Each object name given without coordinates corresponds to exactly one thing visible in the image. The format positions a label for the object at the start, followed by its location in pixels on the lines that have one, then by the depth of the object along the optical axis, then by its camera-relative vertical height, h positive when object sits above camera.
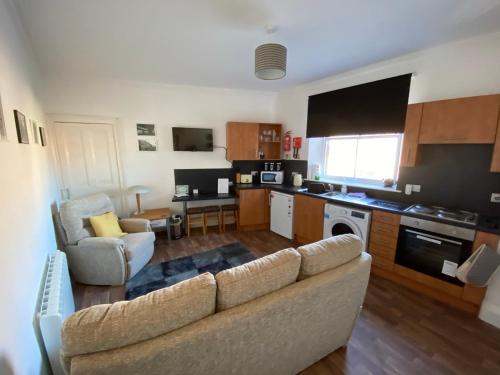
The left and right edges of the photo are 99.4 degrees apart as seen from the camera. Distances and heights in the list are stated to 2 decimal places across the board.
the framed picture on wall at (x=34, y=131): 2.10 +0.22
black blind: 2.71 +0.67
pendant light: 1.86 +0.85
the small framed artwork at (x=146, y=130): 3.71 +0.41
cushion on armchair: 2.67 -0.93
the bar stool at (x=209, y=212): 4.01 -1.13
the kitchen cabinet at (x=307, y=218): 3.24 -1.01
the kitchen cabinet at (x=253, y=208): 4.04 -1.03
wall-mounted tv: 3.92 +0.28
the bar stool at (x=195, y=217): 3.89 -1.23
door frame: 3.21 +0.41
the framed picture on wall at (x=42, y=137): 2.60 +0.20
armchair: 2.40 -1.13
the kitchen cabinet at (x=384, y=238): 2.47 -0.99
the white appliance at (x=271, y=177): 4.42 -0.47
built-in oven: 2.04 -0.94
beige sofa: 0.85 -0.80
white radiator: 1.23 -0.95
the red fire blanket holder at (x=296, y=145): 4.08 +0.18
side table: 3.51 -1.03
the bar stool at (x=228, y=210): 4.16 -1.10
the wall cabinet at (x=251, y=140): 4.14 +0.29
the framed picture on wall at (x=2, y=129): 1.16 +0.13
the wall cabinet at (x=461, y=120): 1.96 +0.35
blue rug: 2.52 -1.53
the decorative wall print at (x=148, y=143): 3.76 +0.18
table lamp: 3.50 -0.62
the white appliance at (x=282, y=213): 3.70 -1.06
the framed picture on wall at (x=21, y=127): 1.51 +0.19
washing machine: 2.68 -0.88
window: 3.02 -0.03
